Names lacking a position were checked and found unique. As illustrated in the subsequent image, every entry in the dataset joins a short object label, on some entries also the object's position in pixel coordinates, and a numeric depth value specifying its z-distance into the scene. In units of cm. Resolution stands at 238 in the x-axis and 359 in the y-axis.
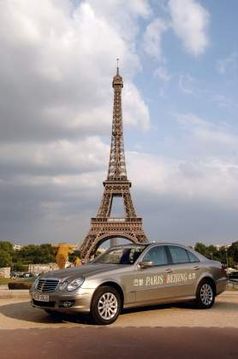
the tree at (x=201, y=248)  13719
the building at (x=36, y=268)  10992
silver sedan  905
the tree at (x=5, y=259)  11254
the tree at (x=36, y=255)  14138
